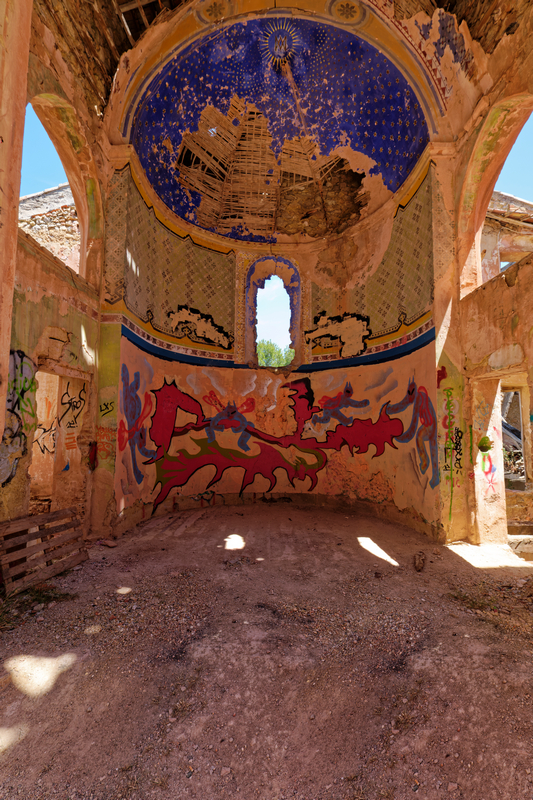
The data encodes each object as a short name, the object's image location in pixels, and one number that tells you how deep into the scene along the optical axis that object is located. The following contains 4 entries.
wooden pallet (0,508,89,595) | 4.21
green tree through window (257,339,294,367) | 32.56
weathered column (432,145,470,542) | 6.46
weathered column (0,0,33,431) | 1.97
